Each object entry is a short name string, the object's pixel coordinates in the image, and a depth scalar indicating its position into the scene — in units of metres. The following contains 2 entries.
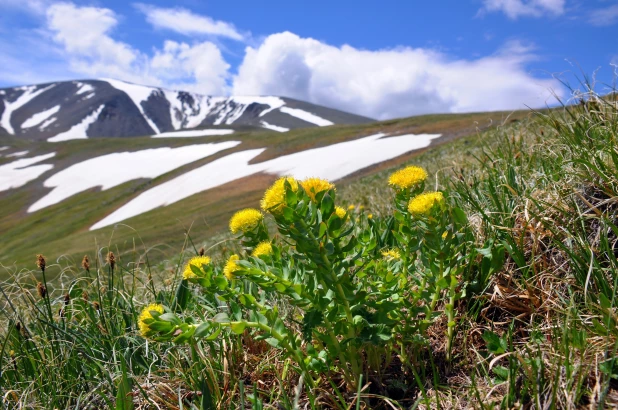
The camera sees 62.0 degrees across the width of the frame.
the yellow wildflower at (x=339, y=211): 0.45
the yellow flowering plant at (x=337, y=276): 0.38
